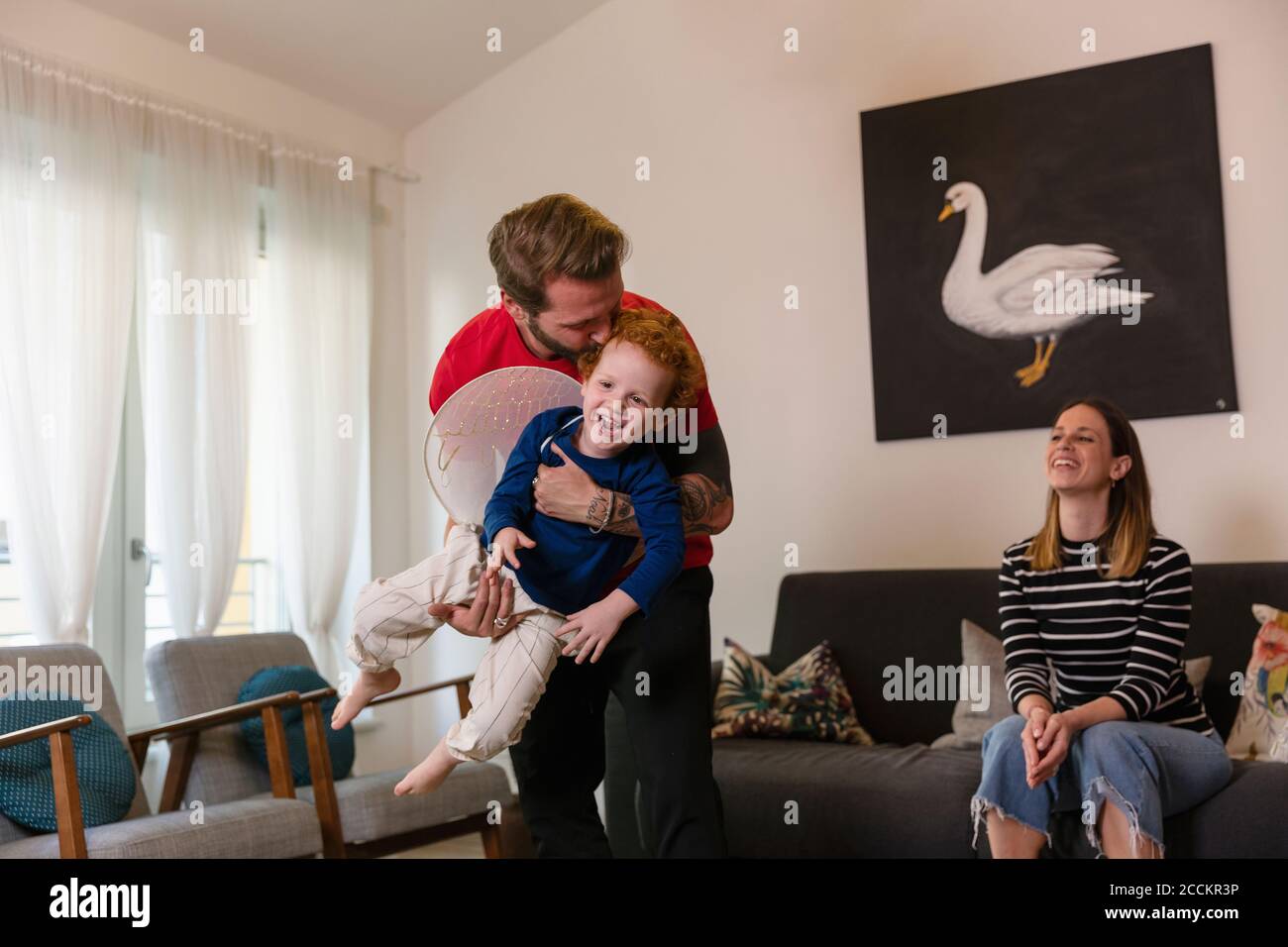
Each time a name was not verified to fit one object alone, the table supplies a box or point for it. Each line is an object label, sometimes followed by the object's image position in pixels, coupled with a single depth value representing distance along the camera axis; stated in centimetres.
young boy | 161
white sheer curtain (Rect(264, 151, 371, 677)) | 433
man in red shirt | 169
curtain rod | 356
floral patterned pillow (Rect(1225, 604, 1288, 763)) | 279
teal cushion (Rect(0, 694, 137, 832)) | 286
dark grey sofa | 248
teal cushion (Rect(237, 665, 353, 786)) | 356
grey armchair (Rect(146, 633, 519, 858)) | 325
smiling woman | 234
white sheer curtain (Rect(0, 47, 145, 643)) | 346
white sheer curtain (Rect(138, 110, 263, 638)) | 391
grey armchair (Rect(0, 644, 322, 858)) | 259
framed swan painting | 356
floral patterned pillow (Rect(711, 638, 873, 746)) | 338
